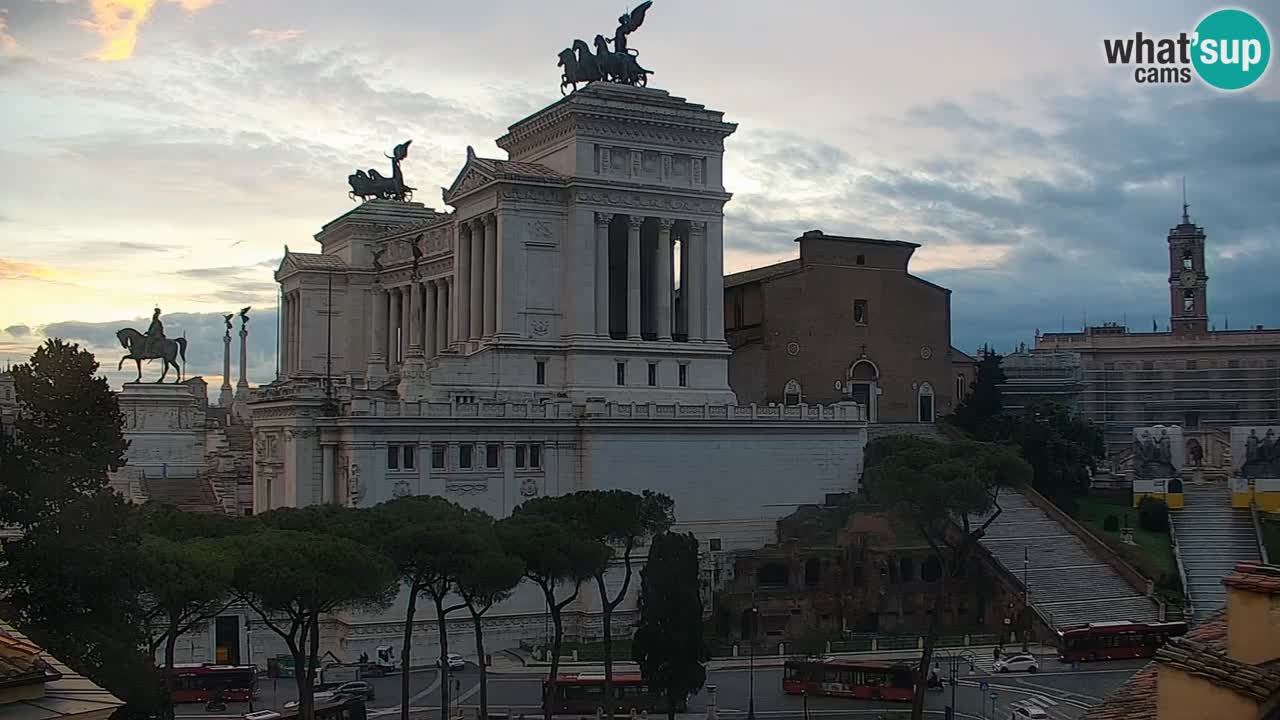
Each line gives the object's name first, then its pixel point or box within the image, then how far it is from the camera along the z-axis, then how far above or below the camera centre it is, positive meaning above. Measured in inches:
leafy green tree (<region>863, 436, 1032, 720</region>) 2456.9 -106.9
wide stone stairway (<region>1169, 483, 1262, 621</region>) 2827.3 -259.7
